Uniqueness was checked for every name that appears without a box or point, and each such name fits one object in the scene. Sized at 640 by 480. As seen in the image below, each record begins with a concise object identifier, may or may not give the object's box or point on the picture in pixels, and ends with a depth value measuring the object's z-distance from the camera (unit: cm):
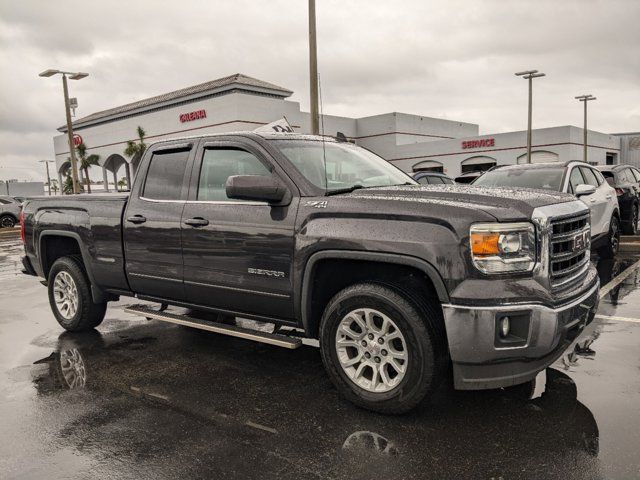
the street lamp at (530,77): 3006
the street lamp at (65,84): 2161
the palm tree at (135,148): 3972
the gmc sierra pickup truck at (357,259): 315
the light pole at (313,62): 1234
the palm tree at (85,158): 4594
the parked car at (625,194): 1053
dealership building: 3391
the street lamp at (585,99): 3852
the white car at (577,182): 783
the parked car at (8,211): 2738
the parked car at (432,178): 1562
